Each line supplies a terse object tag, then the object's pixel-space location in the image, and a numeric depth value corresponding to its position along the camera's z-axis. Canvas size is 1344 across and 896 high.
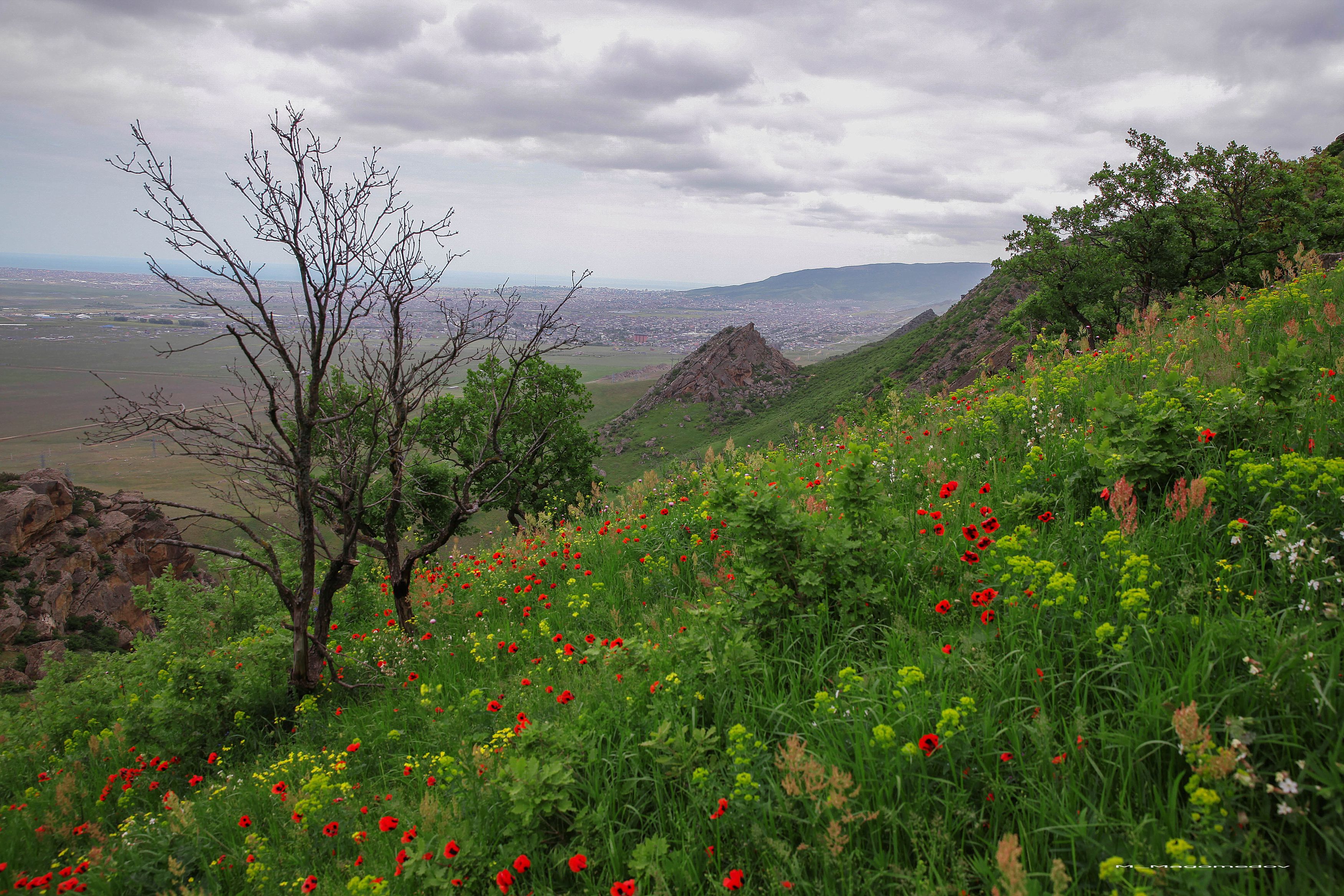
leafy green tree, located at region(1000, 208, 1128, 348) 25.06
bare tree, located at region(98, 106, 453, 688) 4.93
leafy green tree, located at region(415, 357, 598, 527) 23.89
